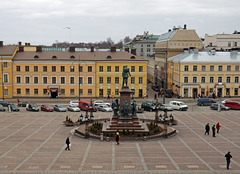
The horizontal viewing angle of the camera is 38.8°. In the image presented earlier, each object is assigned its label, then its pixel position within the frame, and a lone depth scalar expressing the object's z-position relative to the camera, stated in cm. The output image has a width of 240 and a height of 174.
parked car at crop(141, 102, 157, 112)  5769
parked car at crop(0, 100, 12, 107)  6334
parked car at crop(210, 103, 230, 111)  5788
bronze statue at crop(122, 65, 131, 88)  3979
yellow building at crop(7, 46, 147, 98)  7181
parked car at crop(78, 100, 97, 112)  5787
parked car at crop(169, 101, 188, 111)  5903
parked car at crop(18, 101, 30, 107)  6341
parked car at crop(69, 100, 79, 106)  6125
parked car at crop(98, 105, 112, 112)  5684
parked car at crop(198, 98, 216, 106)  6411
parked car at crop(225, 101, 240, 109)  5869
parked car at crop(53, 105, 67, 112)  5678
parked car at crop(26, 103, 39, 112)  5711
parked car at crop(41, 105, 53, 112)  5691
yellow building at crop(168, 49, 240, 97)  7362
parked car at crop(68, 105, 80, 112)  5705
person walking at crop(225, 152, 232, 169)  2483
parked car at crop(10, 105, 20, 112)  5709
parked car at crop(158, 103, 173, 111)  5783
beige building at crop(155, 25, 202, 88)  9292
